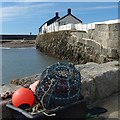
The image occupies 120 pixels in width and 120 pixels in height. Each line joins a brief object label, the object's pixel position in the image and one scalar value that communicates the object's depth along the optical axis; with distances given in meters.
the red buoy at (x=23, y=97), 3.28
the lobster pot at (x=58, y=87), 3.27
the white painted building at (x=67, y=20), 47.09
